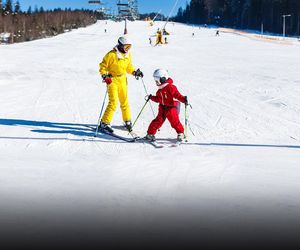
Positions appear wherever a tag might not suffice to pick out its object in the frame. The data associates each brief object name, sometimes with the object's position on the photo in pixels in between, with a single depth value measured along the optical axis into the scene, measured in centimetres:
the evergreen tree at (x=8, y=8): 8672
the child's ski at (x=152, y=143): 561
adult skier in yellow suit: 609
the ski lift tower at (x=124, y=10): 7094
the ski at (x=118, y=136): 593
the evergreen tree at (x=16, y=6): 9972
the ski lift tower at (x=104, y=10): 9584
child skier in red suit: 578
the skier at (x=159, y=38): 3040
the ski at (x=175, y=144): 561
